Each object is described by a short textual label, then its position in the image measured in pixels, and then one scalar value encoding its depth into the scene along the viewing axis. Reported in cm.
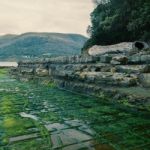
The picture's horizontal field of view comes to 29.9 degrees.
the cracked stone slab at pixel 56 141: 605
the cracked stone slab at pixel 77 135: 650
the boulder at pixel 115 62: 1430
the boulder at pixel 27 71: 2417
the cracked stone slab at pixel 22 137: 646
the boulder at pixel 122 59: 1426
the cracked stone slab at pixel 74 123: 780
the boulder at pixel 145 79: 1110
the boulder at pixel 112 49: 2041
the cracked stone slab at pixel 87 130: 689
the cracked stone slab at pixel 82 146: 585
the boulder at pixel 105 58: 1553
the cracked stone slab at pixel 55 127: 741
